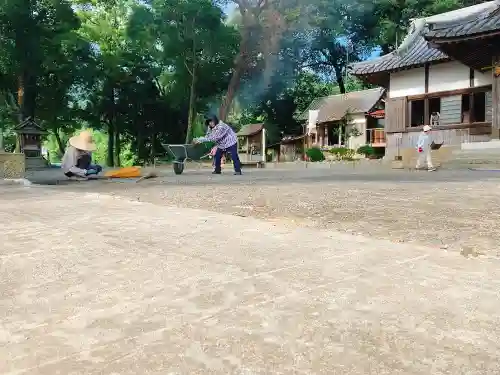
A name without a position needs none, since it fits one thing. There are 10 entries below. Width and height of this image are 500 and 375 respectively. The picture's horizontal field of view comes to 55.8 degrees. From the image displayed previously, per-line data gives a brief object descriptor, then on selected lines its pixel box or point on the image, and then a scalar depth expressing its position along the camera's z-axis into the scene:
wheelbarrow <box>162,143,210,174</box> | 12.88
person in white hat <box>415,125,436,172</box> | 12.95
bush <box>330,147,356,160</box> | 26.37
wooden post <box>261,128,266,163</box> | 23.17
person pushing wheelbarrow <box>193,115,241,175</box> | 11.74
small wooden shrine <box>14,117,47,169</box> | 19.47
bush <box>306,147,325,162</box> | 24.47
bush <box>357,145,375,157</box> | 26.59
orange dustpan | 10.49
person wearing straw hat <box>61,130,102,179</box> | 10.05
